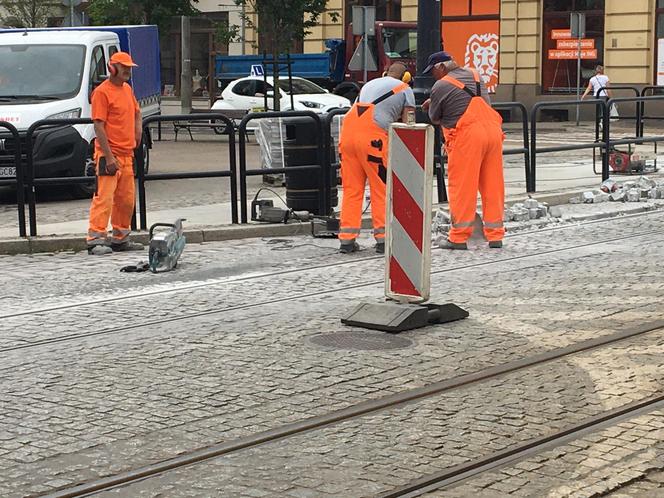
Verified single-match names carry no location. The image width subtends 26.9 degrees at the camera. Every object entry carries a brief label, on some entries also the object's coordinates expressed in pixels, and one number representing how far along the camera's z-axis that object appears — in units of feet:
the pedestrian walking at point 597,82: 107.76
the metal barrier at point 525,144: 52.54
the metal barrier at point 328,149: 45.93
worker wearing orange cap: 39.34
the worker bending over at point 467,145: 38.68
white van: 53.72
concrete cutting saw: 35.76
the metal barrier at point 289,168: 44.65
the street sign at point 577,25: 114.93
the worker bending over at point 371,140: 37.40
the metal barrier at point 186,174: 43.24
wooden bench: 86.88
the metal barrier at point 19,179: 41.16
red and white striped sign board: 27.20
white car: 101.76
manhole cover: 25.58
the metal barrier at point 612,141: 57.47
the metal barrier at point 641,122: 64.99
